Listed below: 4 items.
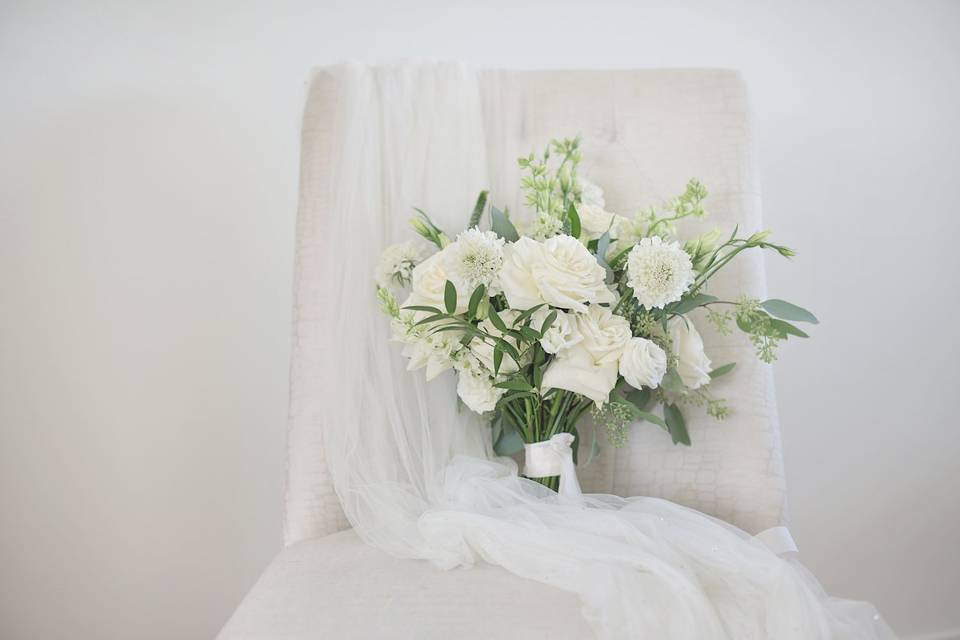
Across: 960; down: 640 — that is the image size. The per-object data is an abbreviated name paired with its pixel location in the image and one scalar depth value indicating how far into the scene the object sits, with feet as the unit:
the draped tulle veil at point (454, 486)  2.21
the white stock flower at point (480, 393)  2.97
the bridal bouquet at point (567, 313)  2.76
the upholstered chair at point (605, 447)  2.35
